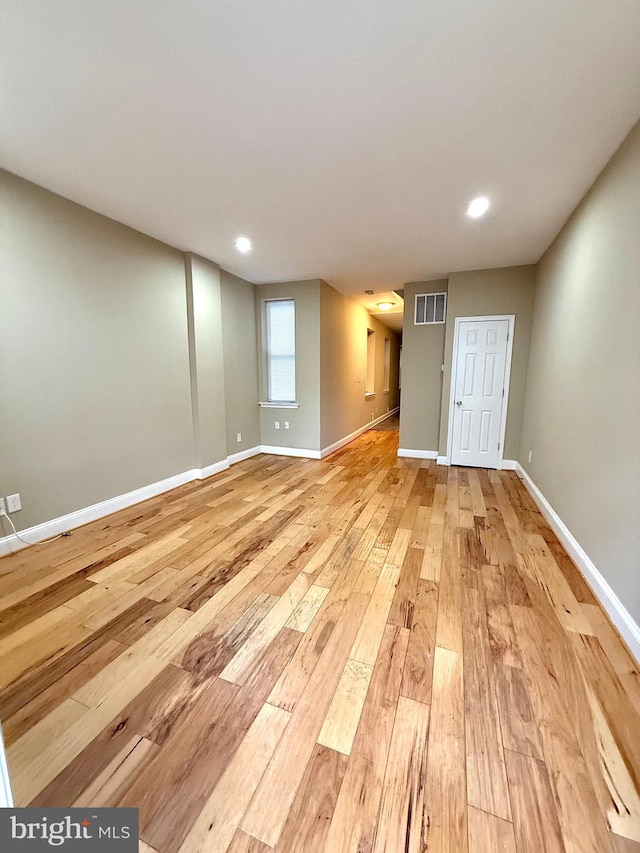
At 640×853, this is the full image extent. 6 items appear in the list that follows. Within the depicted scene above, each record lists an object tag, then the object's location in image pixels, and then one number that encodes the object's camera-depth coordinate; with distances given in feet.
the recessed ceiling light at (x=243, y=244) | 11.10
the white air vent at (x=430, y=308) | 15.69
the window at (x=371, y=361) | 23.95
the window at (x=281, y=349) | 16.47
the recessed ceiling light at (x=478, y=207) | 8.55
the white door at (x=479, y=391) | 14.28
